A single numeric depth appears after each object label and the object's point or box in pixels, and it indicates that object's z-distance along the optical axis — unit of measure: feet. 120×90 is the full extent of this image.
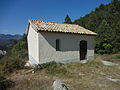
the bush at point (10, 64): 21.19
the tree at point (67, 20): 92.75
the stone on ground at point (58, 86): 13.31
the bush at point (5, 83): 14.96
